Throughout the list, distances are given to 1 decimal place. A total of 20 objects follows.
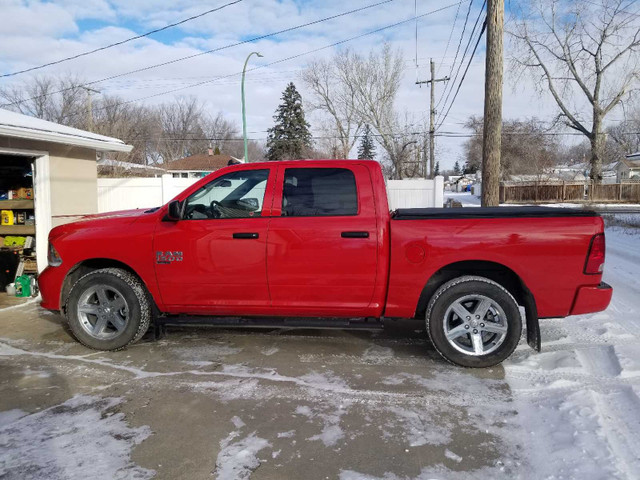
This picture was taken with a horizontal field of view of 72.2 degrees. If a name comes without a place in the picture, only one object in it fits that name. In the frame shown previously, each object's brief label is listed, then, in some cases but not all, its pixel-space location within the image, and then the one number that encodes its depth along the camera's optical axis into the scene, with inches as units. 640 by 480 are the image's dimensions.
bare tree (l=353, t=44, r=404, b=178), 1485.0
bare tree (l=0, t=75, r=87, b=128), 1520.7
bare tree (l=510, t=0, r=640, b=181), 1347.2
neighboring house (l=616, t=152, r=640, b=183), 2116.6
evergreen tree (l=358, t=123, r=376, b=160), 2261.9
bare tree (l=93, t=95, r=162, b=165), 1405.0
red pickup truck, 151.7
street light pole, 805.5
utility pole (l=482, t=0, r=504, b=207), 299.7
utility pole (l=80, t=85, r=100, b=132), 1122.7
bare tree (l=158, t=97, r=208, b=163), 2274.9
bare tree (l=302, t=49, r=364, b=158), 1545.3
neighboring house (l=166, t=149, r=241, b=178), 1636.3
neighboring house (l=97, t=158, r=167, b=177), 1025.8
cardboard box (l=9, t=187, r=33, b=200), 312.8
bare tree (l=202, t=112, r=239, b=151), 2571.4
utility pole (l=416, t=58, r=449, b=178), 1147.3
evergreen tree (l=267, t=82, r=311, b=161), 1925.4
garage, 284.0
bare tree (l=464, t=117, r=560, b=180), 1843.0
